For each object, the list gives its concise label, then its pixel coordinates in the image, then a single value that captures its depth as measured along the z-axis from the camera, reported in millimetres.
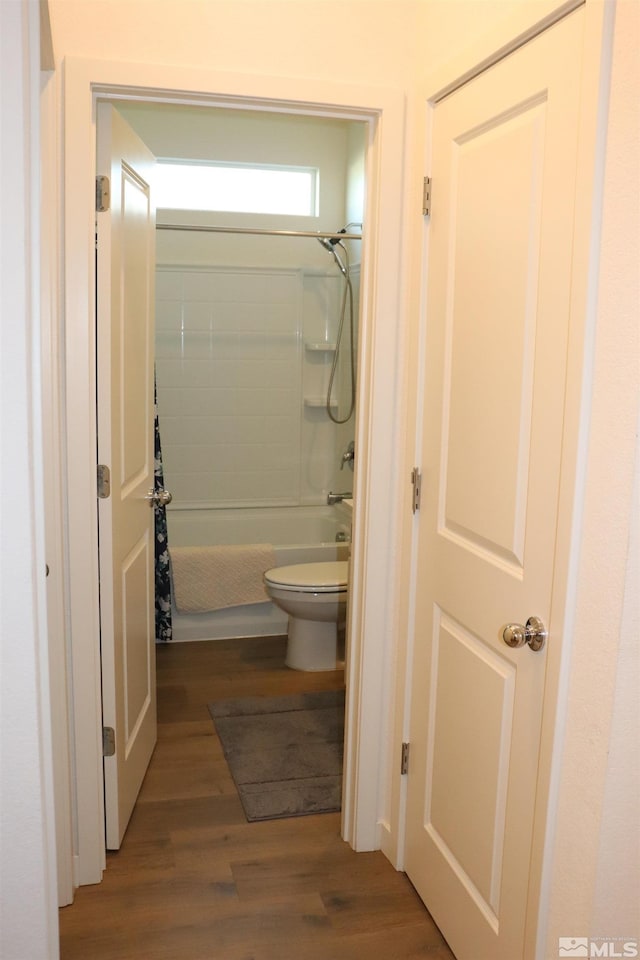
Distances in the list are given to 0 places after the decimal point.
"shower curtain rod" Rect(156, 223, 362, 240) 3912
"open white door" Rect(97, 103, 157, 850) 2355
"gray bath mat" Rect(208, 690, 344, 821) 2865
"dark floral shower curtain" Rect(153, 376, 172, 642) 4125
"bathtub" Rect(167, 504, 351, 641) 4348
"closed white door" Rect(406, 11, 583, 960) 1672
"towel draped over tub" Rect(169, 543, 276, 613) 4203
